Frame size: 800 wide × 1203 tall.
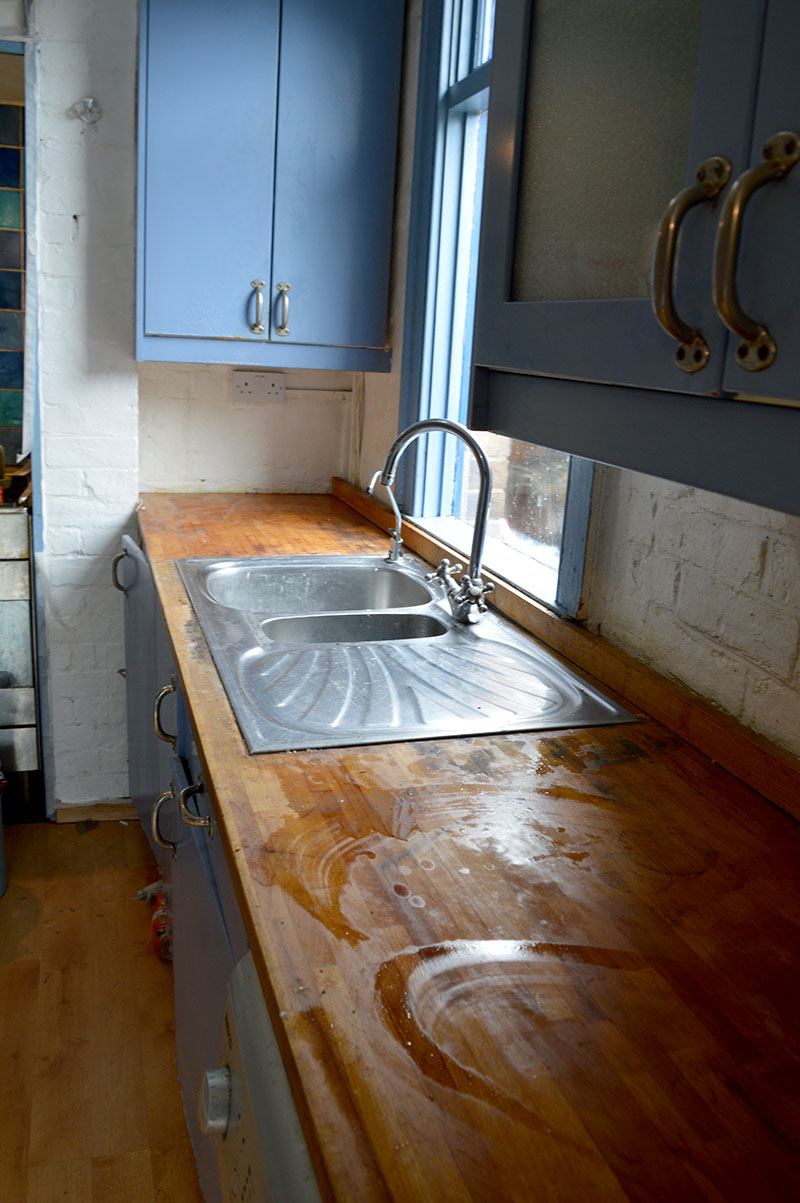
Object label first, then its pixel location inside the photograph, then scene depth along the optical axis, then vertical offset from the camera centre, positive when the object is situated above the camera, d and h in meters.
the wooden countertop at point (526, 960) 0.63 -0.48
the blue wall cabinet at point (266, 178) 2.38 +0.47
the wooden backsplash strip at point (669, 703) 1.14 -0.42
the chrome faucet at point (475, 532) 1.70 -0.27
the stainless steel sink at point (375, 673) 1.31 -0.46
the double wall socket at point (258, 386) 2.94 -0.07
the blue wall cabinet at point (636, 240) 0.63 +0.11
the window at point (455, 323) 2.12 +0.13
